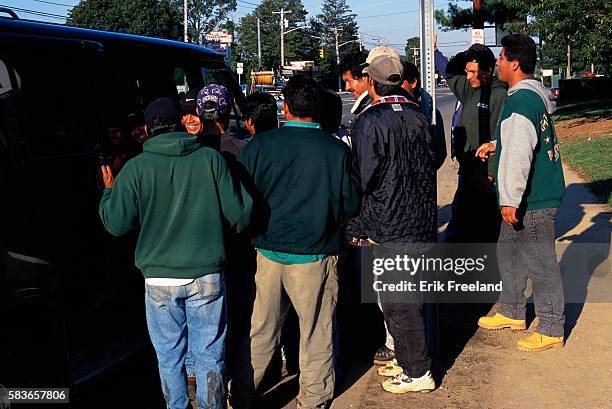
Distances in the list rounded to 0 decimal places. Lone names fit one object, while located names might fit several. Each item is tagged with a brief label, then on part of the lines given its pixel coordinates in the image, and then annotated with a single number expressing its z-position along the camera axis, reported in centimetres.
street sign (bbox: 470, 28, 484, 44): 1926
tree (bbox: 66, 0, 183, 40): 9531
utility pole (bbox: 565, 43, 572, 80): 5592
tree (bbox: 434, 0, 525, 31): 3862
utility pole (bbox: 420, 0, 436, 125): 538
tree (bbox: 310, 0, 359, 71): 14450
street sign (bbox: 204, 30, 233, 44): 6562
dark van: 356
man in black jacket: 440
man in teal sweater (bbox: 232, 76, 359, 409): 412
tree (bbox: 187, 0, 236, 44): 11712
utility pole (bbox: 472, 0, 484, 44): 2136
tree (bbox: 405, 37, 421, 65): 17344
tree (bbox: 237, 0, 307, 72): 11262
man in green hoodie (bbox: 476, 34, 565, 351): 504
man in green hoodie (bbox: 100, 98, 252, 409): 371
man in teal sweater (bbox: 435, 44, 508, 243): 595
